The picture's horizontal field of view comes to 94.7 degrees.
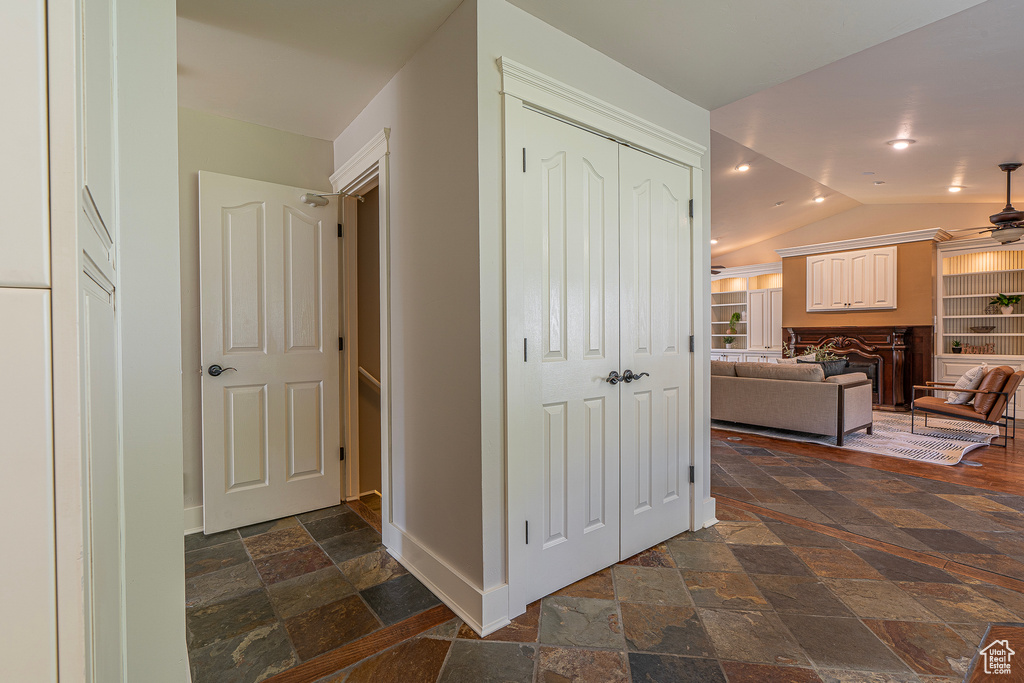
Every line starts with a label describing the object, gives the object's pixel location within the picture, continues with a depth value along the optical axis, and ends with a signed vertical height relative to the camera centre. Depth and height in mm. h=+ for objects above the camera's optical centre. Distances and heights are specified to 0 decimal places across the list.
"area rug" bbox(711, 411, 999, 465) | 4496 -1146
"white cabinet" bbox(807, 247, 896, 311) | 7426 +861
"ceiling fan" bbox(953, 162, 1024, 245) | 5039 +1209
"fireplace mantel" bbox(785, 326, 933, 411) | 7125 -399
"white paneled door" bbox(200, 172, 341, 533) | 2797 -115
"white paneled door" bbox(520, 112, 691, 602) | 2025 -87
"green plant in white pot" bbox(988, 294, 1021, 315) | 6602 +423
